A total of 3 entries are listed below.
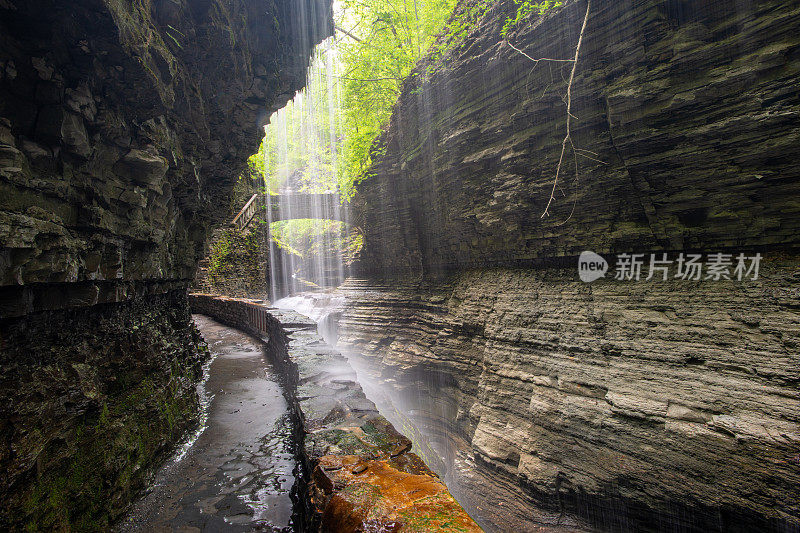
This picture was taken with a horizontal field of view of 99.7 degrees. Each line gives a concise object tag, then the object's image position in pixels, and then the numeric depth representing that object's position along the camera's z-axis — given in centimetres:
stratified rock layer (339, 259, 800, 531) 405
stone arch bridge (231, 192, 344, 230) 2244
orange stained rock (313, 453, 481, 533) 165
